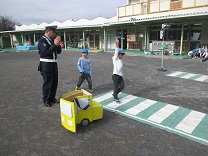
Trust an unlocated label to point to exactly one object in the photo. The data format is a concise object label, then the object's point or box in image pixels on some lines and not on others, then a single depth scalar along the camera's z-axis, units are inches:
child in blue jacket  224.6
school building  634.8
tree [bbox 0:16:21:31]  1962.4
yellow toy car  130.3
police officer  170.2
